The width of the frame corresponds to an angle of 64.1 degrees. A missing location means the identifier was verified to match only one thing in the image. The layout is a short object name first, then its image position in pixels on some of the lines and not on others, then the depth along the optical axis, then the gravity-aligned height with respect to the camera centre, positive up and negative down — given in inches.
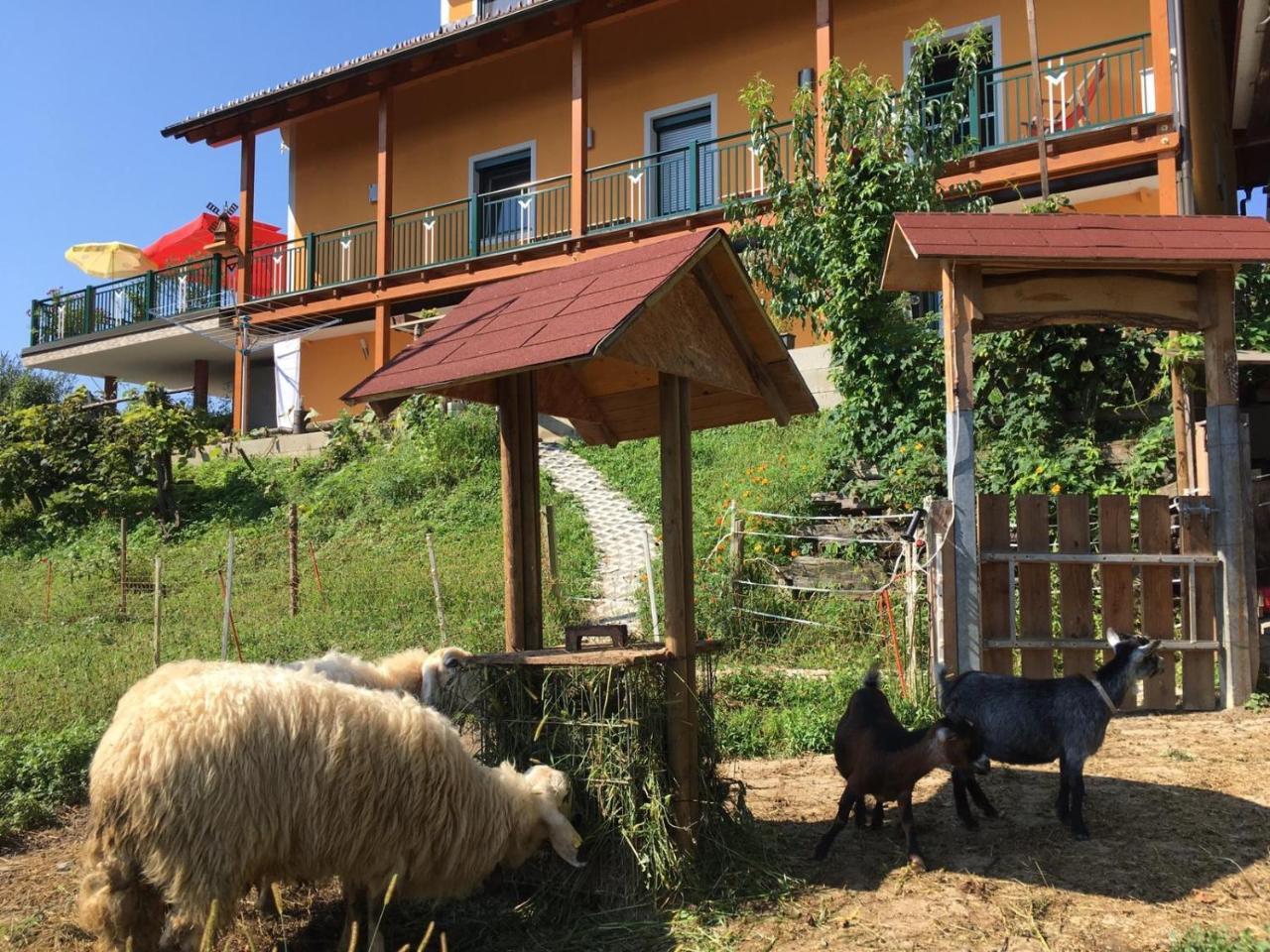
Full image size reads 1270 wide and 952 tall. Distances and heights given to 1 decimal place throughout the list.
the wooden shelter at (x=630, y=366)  175.8 +32.0
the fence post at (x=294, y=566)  432.5 -14.0
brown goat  179.6 -41.8
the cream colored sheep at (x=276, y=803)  143.6 -40.7
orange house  563.8 +261.1
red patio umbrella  976.9 +286.1
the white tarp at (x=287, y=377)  793.6 +123.6
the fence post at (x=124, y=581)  475.2 -22.5
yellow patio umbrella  958.4 +262.9
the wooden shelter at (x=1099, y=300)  266.7 +62.0
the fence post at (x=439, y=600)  361.1 -24.7
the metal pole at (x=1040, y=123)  486.3 +197.6
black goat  197.8 -38.3
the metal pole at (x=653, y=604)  355.6 -26.1
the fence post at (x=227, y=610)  332.8 -25.3
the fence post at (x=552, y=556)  403.2 -10.2
